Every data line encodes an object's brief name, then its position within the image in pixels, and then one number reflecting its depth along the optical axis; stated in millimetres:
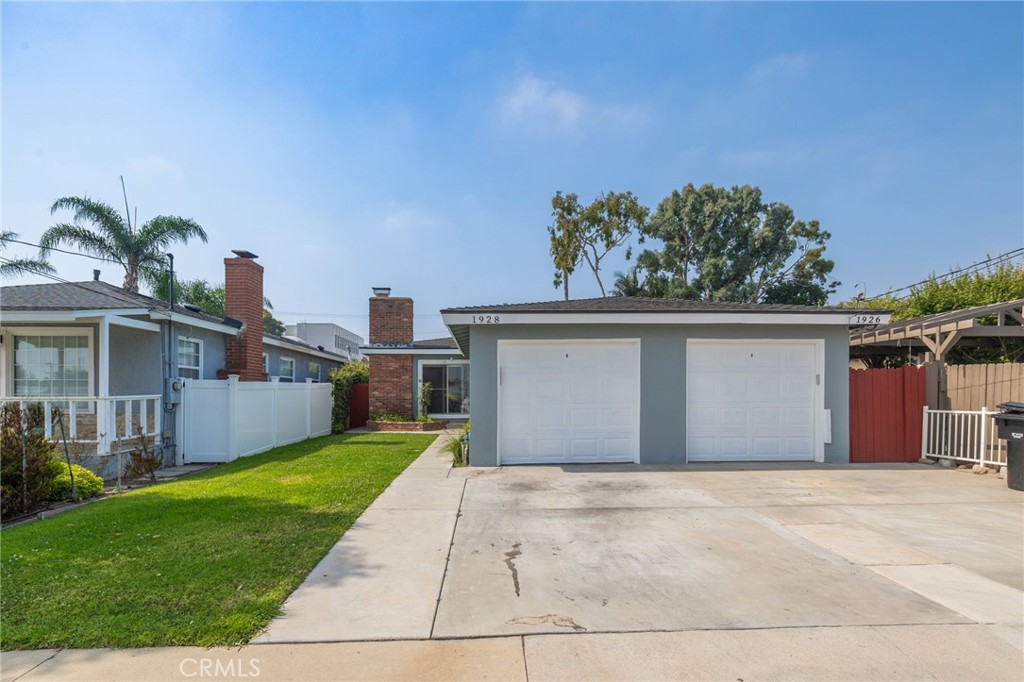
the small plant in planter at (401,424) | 16453
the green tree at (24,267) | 17359
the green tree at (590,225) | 28688
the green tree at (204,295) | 32556
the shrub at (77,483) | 6730
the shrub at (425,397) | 17062
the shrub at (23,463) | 6004
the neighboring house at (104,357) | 8641
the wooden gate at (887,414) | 9656
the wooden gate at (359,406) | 18078
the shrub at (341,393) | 16219
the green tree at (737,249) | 27734
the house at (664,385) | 9281
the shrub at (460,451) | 9570
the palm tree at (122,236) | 17359
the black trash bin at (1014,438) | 7173
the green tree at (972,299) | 11297
